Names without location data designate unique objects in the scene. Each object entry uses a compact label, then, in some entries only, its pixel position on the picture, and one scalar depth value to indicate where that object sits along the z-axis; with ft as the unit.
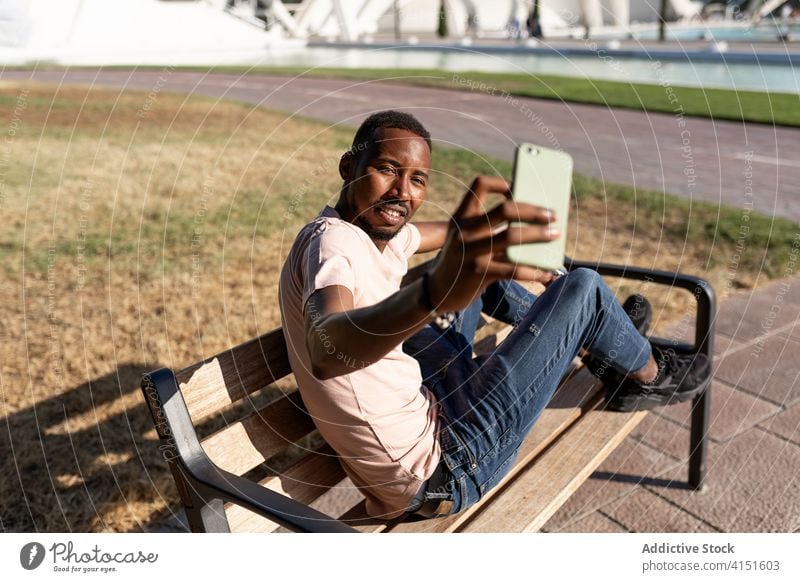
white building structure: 84.97
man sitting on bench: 5.44
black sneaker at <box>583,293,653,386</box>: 9.11
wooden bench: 6.12
